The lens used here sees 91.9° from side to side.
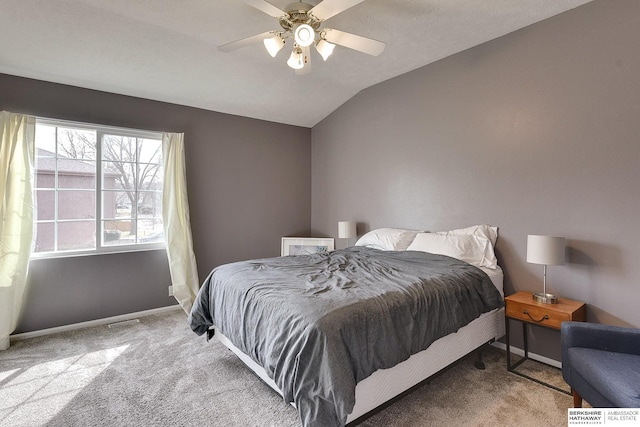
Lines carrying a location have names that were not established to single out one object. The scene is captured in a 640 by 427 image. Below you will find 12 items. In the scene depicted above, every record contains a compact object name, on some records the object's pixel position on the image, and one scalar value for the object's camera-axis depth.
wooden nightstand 2.15
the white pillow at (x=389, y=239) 3.35
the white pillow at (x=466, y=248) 2.76
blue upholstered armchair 1.47
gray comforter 1.50
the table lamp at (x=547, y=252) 2.26
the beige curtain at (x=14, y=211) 2.84
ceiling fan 1.90
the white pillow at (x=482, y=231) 2.85
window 3.15
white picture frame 4.61
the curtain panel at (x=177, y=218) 3.68
